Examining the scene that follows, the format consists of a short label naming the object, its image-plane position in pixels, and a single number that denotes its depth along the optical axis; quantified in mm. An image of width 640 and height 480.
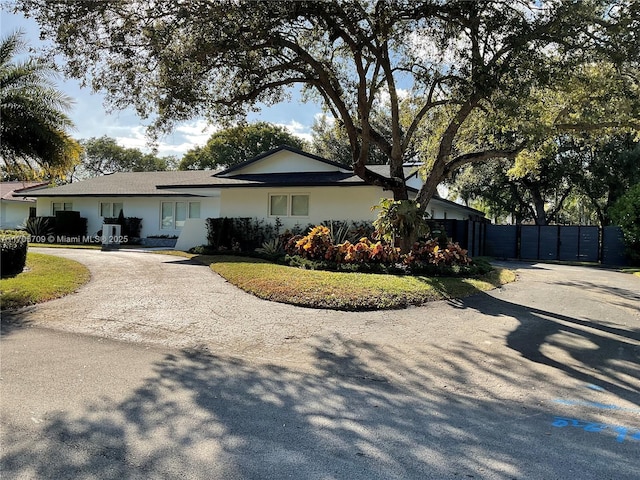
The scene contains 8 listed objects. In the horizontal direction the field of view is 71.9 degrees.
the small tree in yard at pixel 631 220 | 20234
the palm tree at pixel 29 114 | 10828
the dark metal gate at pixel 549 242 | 22031
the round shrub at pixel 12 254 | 10219
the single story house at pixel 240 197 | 17266
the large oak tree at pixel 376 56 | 9023
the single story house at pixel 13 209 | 31109
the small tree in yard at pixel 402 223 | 12664
